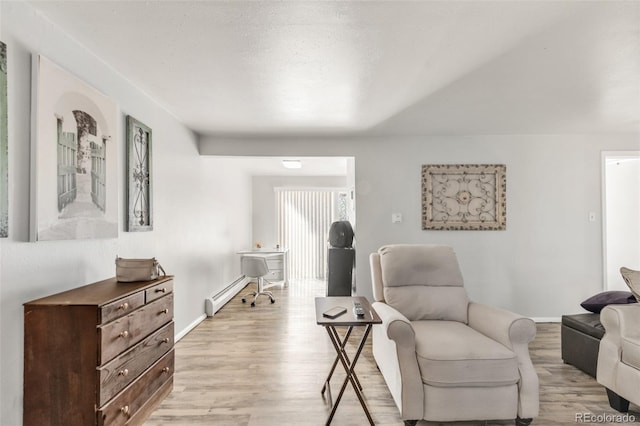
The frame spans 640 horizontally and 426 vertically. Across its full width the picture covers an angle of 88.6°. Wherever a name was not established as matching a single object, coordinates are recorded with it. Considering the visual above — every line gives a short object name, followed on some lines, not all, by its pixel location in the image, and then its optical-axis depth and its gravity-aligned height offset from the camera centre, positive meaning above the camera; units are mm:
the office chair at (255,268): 5102 -800
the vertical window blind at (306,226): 7207 -204
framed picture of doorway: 1680 +348
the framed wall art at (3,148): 1500 +322
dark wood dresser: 1587 -705
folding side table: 1923 -622
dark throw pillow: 2688 -720
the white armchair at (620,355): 2051 -914
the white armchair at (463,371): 1917 -918
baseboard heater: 4316 -1196
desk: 5984 -898
